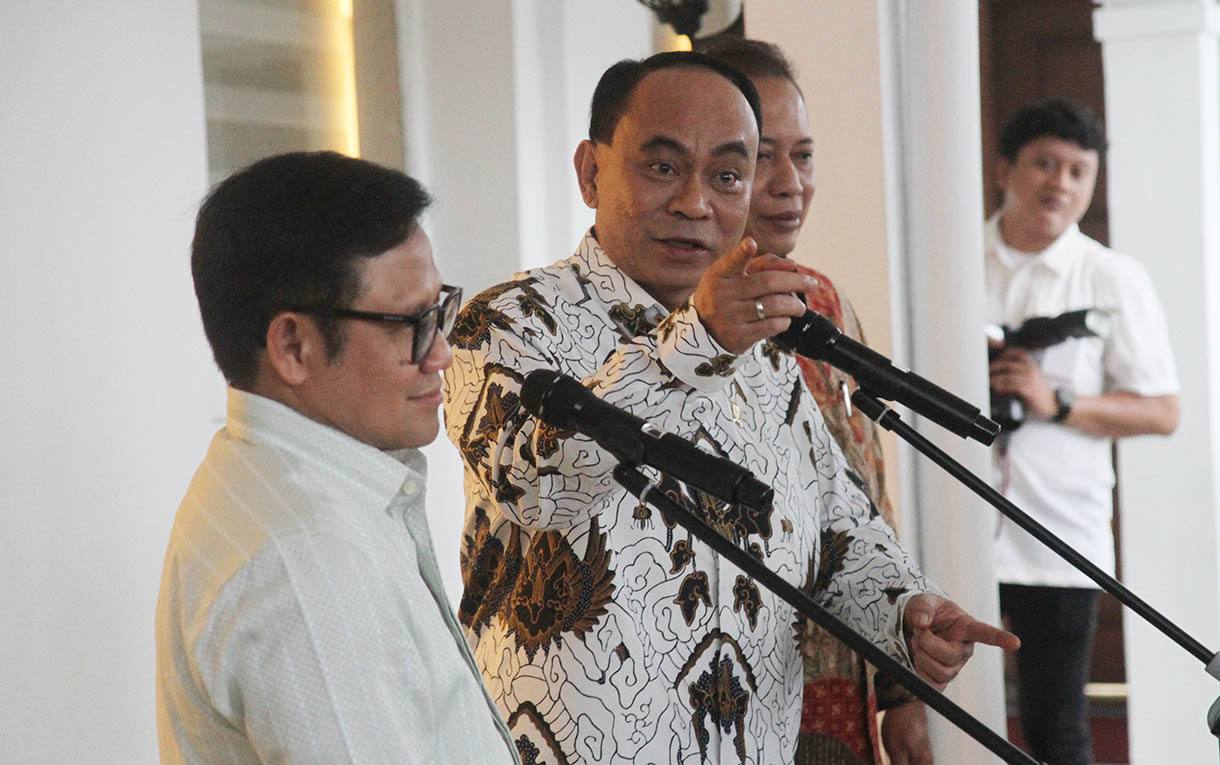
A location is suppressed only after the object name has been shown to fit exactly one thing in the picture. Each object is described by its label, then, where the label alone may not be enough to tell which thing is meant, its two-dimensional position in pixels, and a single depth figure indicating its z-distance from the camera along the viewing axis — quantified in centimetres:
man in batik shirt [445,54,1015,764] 395
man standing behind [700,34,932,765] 448
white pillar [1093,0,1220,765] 738
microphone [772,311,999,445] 388
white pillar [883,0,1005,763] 486
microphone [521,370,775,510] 362
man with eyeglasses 355
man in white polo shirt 630
